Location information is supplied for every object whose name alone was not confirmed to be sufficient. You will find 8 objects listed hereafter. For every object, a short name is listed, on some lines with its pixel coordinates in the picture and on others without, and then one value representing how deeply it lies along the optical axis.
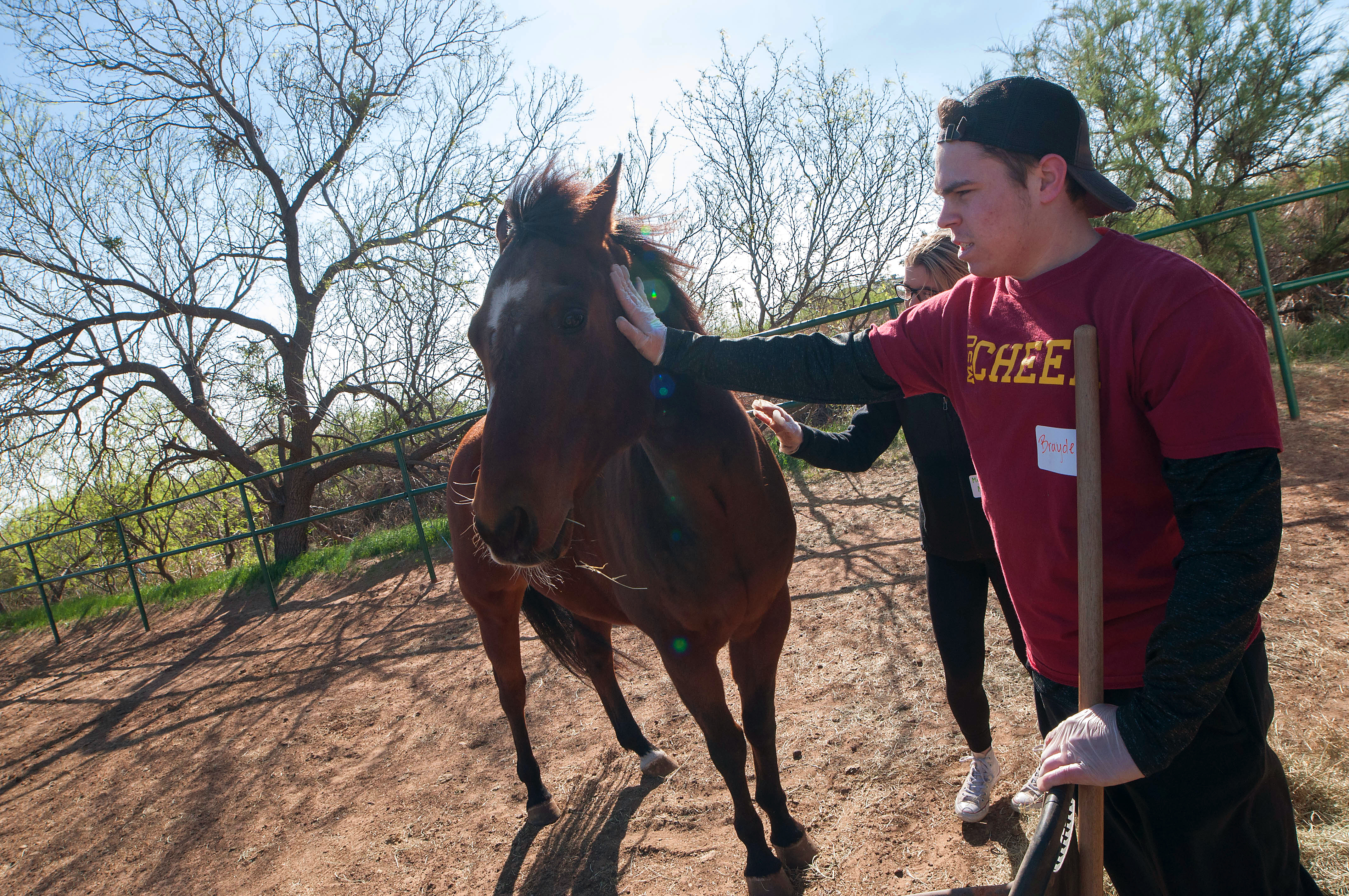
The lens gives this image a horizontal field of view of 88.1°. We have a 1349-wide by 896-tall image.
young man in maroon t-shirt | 0.89
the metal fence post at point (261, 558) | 7.20
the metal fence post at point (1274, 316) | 4.82
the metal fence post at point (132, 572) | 7.89
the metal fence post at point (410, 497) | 6.64
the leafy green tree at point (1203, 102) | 7.94
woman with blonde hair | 2.14
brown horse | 1.67
